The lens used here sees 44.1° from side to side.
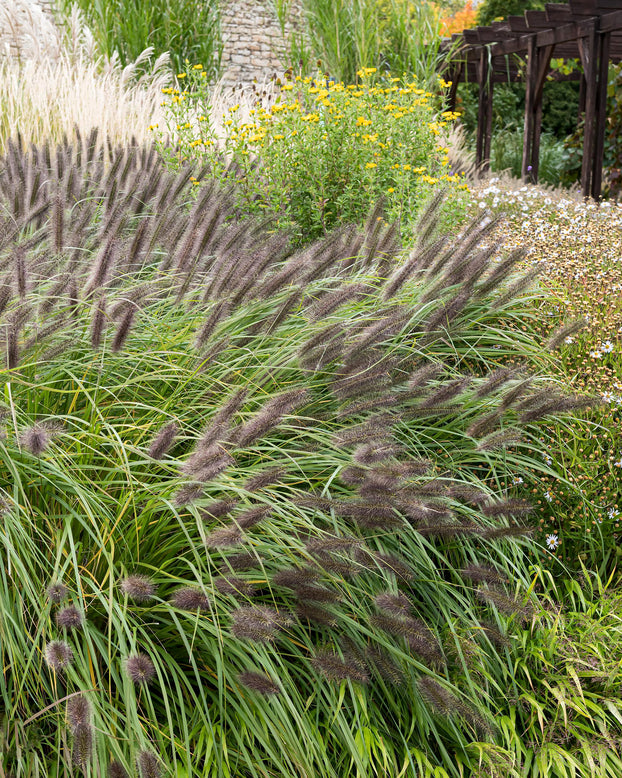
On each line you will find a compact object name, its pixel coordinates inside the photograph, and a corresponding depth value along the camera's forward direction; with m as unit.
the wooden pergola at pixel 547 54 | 9.16
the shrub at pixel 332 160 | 4.28
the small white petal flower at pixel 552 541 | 2.17
